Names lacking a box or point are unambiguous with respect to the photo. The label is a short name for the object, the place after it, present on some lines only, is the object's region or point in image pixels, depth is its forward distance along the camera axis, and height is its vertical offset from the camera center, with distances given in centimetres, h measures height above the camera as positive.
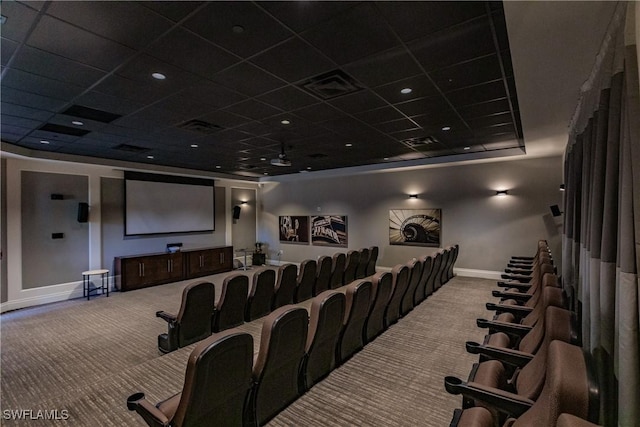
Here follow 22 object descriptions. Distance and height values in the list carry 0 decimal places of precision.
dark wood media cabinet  731 -155
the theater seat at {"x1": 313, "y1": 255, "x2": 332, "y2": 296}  573 -127
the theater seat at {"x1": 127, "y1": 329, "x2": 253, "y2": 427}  166 -108
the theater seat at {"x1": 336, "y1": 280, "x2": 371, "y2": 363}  315 -118
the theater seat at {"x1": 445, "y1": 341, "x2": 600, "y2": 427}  104 -70
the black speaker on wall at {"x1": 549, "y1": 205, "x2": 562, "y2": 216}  646 +6
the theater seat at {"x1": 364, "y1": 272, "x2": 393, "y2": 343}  356 -117
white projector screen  800 +19
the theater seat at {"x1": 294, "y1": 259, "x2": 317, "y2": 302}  523 -126
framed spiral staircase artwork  816 -42
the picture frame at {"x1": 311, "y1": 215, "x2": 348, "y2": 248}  980 -64
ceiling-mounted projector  618 +106
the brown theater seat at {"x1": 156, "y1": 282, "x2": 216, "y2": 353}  364 -136
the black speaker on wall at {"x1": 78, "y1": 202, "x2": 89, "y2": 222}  691 -1
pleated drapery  148 -9
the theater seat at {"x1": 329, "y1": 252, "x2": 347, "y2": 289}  611 -123
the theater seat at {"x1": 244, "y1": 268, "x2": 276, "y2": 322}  450 -131
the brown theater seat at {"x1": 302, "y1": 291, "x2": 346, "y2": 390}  262 -115
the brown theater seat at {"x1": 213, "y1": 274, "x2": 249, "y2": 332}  410 -132
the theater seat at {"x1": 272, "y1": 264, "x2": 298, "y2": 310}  492 -127
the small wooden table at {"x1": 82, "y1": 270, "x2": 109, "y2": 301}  671 -171
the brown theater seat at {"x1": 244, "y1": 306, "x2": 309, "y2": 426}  214 -118
